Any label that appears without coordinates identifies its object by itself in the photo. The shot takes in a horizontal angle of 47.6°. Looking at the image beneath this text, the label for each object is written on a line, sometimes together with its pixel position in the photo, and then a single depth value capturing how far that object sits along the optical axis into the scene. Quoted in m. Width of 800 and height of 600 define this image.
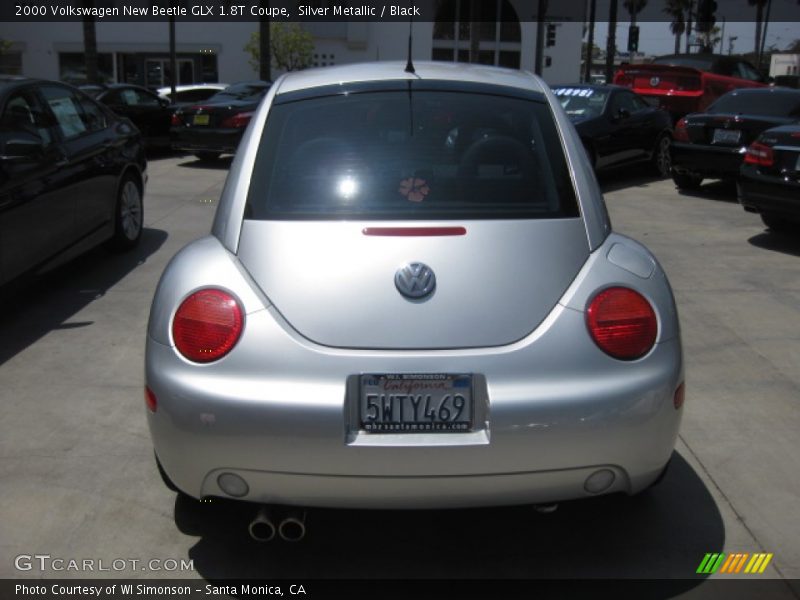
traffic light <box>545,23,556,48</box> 43.27
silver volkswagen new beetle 2.68
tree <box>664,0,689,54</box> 81.81
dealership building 43.41
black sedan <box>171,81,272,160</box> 14.10
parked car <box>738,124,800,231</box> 8.03
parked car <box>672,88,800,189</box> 10.77
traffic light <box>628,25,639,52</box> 29.58
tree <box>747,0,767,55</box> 57.59
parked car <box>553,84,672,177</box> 12.08
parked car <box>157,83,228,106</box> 22.09
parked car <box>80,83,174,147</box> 15.22
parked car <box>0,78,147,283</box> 5.66
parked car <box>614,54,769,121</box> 16.05
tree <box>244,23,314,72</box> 39.31
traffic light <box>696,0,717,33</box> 20.45
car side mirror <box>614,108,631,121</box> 12.34
